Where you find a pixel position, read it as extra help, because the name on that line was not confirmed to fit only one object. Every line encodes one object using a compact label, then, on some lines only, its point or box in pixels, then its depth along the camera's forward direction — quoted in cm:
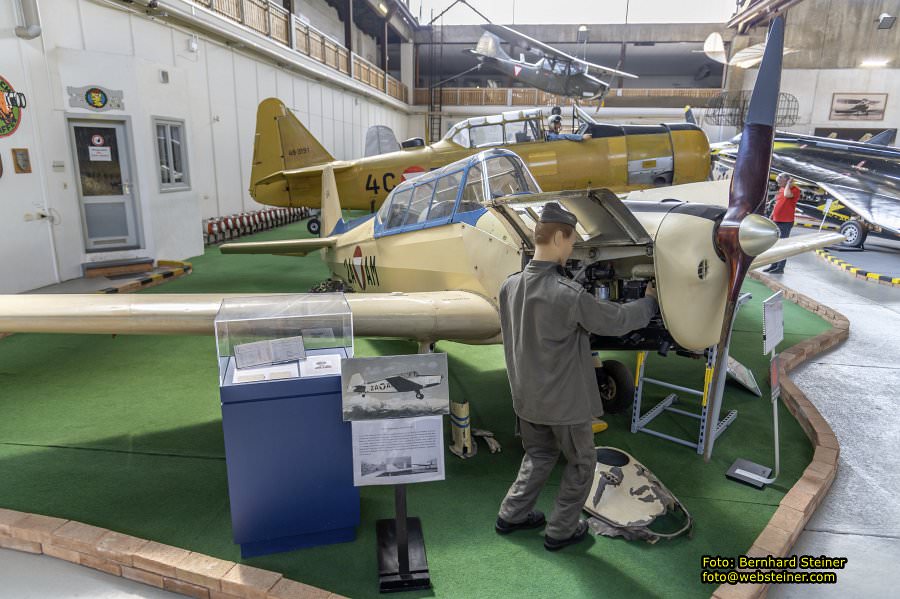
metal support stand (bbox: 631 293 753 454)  397
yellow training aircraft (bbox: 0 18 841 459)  311
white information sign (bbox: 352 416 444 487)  244
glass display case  280
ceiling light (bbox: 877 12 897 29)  2183
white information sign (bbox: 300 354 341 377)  277
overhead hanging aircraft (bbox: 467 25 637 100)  1938
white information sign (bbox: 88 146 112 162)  901
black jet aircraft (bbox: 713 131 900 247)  1194
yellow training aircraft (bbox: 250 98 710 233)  1012
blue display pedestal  265
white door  894
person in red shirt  1047
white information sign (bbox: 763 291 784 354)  379
